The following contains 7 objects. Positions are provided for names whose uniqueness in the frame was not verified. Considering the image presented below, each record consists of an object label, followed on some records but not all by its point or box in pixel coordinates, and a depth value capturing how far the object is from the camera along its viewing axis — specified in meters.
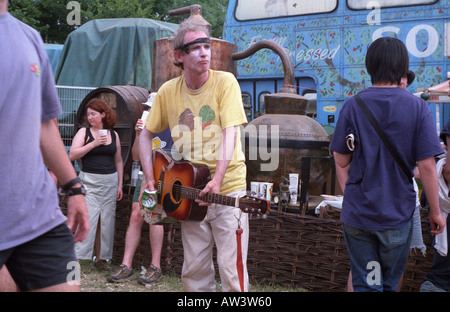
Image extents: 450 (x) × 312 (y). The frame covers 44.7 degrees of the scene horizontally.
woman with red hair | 6.11
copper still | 6.39
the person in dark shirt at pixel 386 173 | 2.93
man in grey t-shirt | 1.98
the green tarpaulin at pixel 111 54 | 12.19
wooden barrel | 7.13
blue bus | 7.62
